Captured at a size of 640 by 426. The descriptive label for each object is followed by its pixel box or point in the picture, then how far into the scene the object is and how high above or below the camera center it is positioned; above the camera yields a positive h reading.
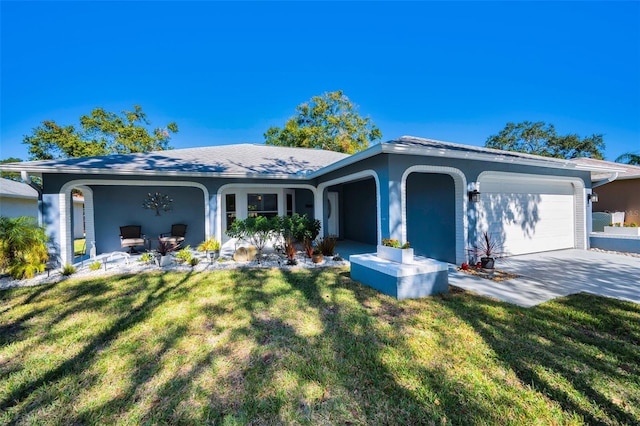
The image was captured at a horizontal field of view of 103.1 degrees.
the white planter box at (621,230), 8.55 -0.85
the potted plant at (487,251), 6.09 -1.22
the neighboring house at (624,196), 11.03 +0.47
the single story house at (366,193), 6.36 +0.55
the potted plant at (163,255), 6.97 -1.23
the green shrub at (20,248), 5.85 -0.83
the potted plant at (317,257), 7.40 -1.39
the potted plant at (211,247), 7.61 -1.14
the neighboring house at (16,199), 13.23 +0.78
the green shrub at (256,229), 7.72 -0.57
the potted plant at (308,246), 7.53 -1.12
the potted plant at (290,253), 7.31 -1.25
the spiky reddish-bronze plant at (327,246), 8.03 -1.16
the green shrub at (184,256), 7.24 -1.28
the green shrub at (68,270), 6.15 -1.42
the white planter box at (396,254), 4.80 -0.90
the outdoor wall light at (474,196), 6.66 +0.31
